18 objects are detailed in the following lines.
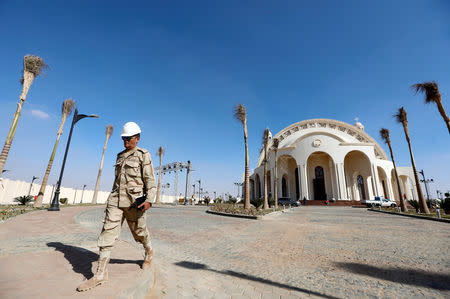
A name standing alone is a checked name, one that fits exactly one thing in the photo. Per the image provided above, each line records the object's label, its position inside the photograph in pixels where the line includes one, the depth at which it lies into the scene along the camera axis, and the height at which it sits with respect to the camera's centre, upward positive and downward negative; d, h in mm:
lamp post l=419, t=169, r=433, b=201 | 38950 +4828
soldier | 2404 -7
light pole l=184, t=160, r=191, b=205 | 35719 +5476
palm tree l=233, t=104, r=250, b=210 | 15926 +6921
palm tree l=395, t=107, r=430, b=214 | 15088 +4697
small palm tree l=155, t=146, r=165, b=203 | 40344 +8564
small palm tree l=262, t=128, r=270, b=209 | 23172 +7231
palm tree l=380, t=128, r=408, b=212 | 20764 +7230
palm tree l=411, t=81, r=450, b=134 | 12453 +7261
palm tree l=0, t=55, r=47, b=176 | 10898 +6372
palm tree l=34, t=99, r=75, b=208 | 15297 +4671
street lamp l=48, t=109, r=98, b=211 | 11953 +1712
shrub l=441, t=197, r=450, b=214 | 13348 +120
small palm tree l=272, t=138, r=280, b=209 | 24609 +6889
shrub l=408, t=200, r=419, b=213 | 16781 +46
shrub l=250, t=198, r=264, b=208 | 19344 -333
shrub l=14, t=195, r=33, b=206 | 18030 -1039
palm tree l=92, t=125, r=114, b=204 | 26828 +6275
